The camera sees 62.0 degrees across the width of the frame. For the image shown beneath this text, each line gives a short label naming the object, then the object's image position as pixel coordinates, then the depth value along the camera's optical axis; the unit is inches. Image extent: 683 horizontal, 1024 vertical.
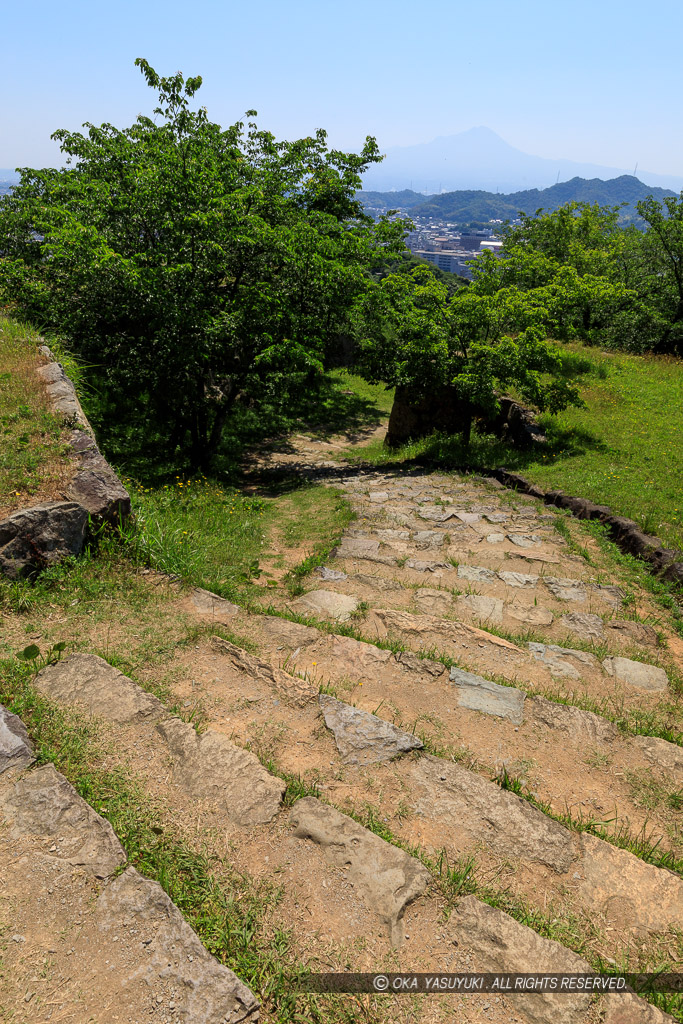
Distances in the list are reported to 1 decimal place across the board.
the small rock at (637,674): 220.2
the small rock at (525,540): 350.9
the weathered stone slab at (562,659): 223.5
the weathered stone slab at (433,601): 269.1
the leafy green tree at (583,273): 582.6
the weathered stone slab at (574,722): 178.4
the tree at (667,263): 802.8
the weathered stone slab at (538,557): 329.4
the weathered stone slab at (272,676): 172.2
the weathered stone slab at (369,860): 111.4
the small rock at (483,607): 268.0
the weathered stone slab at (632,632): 252.7
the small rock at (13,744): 131.8
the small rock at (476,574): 308.2
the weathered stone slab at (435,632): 230.1
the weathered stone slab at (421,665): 199.9
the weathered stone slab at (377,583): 288.7
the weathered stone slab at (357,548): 329.1
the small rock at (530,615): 266.1
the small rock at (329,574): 295.3
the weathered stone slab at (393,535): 360.2
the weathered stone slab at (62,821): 113.2
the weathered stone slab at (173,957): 92.2
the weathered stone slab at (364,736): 152.6
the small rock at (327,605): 249.4
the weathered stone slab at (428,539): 353.4
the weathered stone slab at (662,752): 171.6
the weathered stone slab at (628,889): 119.3
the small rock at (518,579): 305.3
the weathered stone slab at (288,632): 212.5
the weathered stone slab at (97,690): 153.4
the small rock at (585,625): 255.4
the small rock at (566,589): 290.8
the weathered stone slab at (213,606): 219.9
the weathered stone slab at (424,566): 315.9
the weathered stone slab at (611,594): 284.7
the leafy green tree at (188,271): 440.5
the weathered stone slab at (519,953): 98.3
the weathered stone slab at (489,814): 131.0
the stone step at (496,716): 160.7
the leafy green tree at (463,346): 498.0
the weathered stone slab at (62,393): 293.0
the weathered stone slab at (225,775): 129.6
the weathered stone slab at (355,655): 199.7
